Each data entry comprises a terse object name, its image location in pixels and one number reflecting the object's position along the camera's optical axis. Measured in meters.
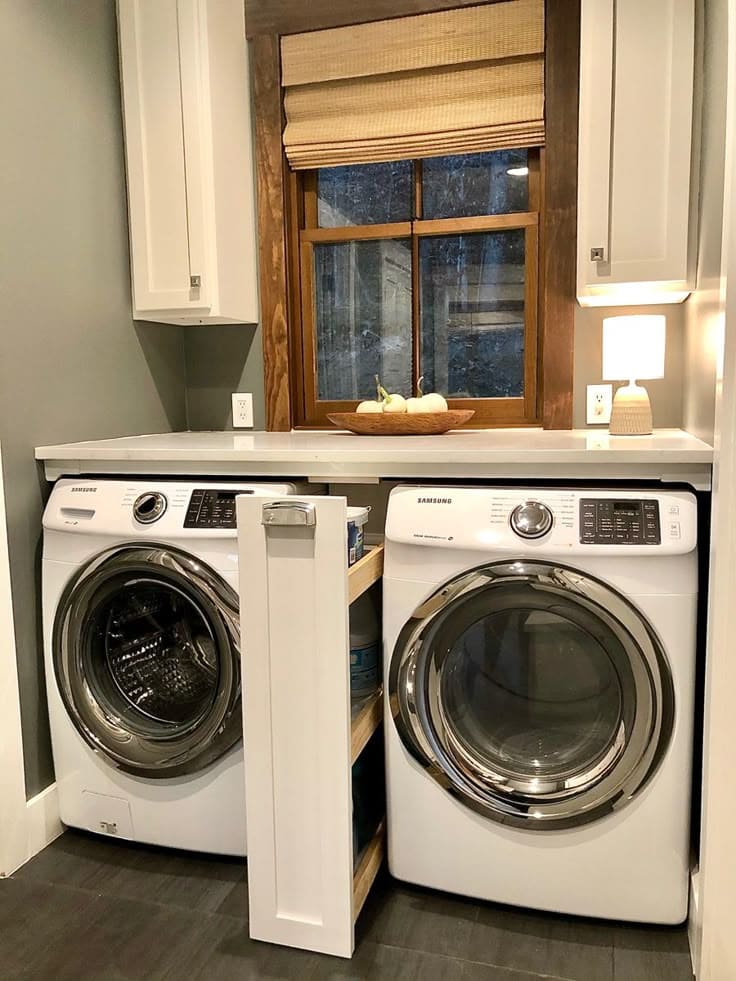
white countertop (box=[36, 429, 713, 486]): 1.58
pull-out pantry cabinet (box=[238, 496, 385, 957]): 1.48
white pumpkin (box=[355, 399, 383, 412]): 2.24
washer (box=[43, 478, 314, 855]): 1.78
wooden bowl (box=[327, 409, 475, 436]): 2.12
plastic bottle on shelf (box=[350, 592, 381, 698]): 1.83
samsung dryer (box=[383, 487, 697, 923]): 1.53
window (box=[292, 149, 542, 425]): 2.44
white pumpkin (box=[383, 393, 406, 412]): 2.22
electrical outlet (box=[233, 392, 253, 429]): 2.63
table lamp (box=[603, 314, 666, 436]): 1.98
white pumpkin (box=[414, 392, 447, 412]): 2.20
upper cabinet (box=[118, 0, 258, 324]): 2.21
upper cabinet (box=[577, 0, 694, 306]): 1.86
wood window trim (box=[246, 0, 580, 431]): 2.22
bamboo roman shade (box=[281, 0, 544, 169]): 2.25
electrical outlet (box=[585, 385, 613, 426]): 2.28
